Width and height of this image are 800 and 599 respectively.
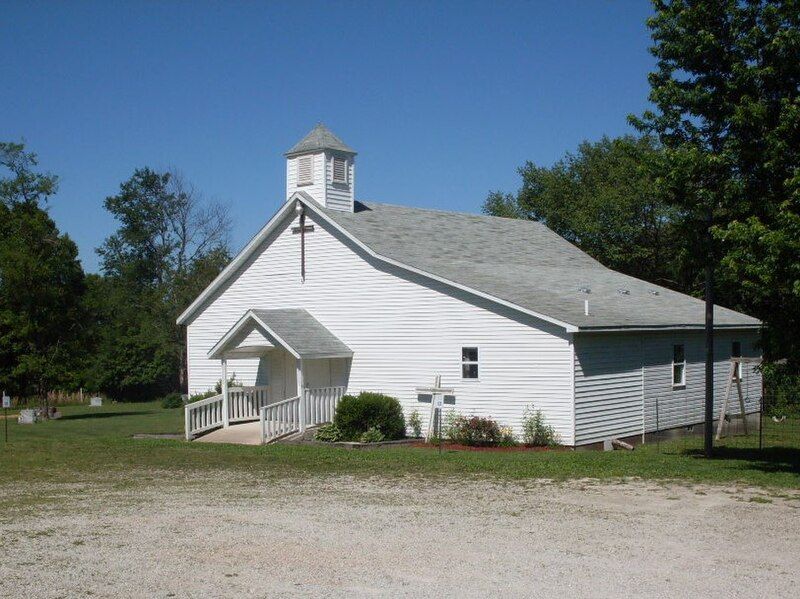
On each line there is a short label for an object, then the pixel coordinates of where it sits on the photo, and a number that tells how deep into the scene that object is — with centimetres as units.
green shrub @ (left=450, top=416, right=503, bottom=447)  2345
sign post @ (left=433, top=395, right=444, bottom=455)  2450
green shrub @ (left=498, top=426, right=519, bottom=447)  2317
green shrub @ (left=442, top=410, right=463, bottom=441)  2409
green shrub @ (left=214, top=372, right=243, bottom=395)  3014
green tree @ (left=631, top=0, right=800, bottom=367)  1580
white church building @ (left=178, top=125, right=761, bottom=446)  2342
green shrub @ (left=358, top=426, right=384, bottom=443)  2411
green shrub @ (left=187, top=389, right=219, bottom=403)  2961
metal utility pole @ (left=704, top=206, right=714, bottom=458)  1941
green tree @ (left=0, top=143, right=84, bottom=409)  3538
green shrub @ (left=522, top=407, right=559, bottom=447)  2281
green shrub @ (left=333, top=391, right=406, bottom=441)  2441
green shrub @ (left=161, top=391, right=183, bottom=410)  4528
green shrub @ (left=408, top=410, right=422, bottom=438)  2517
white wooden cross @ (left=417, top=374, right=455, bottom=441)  2412
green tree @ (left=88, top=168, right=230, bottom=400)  5491
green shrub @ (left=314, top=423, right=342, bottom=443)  2442
